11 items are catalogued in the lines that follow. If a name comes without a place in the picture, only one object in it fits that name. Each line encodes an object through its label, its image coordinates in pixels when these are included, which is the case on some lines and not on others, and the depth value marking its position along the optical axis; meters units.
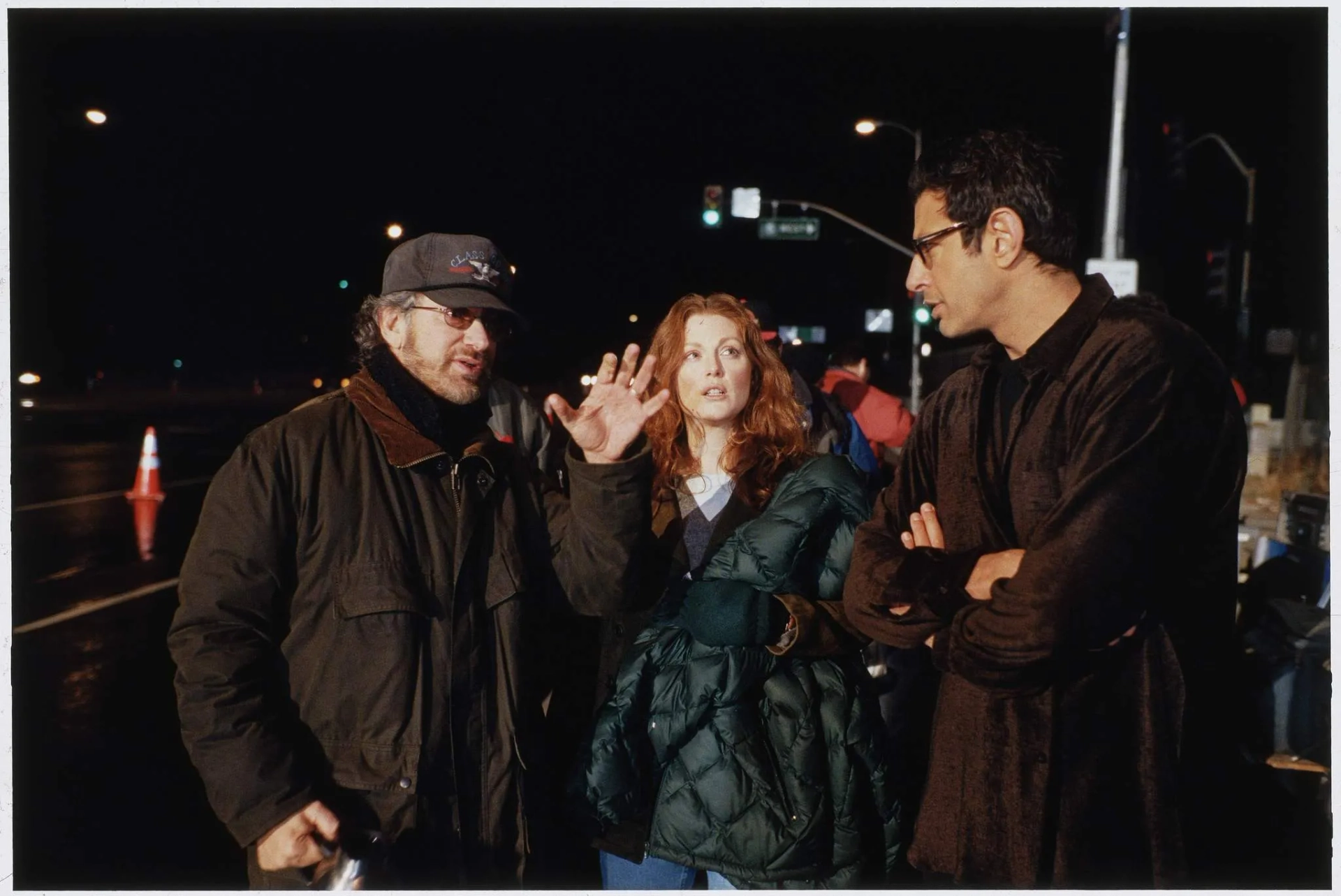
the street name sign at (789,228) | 23.98
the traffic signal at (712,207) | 22.30
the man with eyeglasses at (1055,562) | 2.26
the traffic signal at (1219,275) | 19.08
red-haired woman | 3.05
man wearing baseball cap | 2.60
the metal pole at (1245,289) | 22.12
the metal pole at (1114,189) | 12.55
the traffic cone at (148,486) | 14.49
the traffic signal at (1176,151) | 19.36
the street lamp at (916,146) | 27.36
